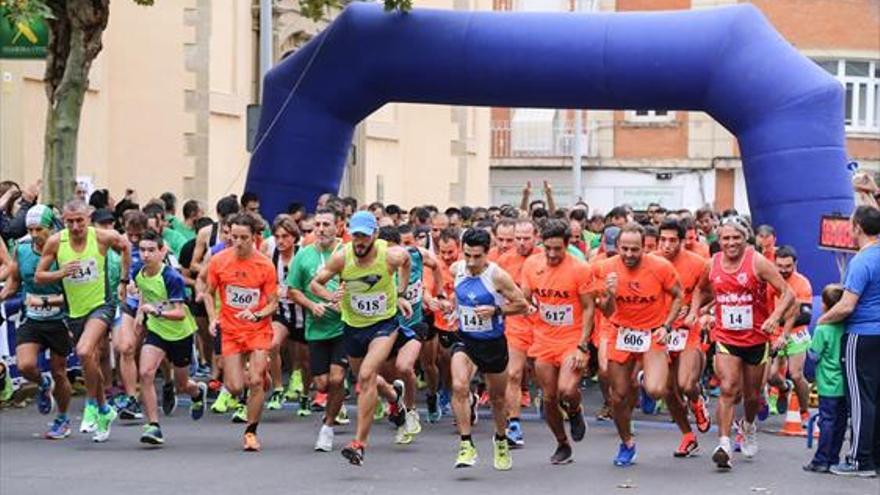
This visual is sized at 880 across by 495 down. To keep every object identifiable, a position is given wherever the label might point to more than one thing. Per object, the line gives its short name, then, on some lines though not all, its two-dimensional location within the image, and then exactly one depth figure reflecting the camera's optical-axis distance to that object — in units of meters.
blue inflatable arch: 19.14
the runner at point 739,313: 13.62
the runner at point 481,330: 13.37
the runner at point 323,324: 14.44
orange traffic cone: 16.14
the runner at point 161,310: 15.15
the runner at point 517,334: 14.27
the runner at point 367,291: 13.87
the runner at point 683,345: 14.22
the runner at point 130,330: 15.44
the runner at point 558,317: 13.80
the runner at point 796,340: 16.05
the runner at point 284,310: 16.80
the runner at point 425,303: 15.74
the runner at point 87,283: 14.84
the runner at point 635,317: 13.74
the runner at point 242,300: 14.57
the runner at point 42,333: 14.99
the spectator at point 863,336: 13.09
